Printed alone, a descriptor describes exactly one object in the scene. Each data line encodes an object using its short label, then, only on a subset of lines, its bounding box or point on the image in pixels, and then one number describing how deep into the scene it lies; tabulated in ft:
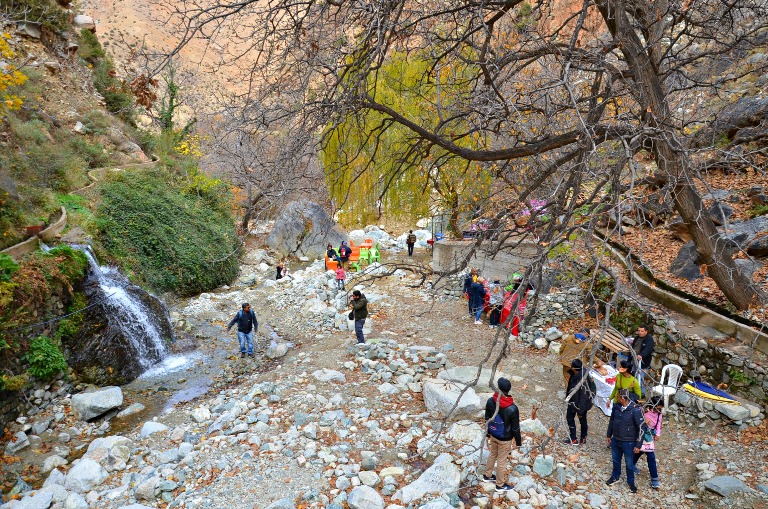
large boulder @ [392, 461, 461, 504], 16.10
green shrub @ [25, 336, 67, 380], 27.04
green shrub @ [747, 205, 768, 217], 29.82
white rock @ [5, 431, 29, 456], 22.72
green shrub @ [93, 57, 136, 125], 67.77
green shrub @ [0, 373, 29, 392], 24.31
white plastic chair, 21.29
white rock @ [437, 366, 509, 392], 23.85
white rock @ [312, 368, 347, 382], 26.24
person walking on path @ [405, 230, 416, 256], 58.34
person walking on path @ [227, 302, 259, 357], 32.53
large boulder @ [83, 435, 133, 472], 20.48
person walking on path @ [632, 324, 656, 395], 22.63
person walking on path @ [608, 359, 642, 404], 17.33
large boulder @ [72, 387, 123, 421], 25.87
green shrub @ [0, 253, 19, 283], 27.22
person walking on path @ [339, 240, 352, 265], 50.88
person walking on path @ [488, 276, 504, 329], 34.04
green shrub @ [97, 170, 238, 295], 43.88
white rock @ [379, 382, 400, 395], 24.88
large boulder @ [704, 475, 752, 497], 15.83
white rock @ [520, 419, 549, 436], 19.77
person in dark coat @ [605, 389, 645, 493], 16.29
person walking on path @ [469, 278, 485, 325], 35.40
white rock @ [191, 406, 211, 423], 23.75
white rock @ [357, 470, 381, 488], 17.13
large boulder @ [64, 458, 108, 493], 19.04
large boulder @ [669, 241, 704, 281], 28.81
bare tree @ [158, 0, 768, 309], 13.08
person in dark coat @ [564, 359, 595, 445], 18.44
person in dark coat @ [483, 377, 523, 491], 16.16
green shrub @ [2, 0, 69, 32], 55.58
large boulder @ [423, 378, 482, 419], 21.31
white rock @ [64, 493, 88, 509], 17.69
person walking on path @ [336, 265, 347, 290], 44.09
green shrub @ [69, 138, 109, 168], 54.90
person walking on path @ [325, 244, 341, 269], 49.49
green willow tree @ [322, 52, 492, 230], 42.34
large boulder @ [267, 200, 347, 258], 64.13
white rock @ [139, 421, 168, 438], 23.02
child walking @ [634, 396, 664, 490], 16.43
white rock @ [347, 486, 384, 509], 15.72
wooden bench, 23.66
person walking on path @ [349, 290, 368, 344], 30.78
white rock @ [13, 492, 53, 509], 17.38
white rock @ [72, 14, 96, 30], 68.59
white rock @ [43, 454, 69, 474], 21.61
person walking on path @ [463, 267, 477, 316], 36.04
